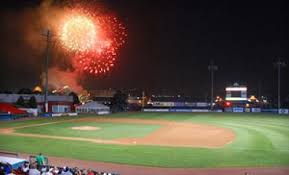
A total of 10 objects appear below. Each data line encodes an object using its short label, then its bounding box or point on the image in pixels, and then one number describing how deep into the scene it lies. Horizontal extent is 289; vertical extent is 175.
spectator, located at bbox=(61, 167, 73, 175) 12.64
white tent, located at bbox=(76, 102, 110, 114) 78.56
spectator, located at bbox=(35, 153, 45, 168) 16.38
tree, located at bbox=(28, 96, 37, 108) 65.06
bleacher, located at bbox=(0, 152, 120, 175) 12.70
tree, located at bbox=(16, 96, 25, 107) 64.77
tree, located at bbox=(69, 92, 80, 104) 86.07
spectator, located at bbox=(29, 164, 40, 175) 12.45
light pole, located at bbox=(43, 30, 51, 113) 56.55
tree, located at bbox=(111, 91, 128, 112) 95.12
